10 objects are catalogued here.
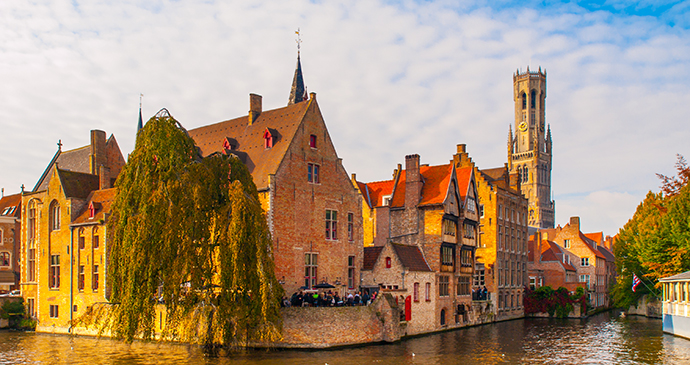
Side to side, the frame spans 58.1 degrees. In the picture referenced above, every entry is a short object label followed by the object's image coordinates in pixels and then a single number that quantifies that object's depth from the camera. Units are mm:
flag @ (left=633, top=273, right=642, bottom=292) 46875
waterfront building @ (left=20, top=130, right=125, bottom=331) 38656
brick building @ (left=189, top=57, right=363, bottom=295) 35719
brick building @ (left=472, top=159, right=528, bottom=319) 51188
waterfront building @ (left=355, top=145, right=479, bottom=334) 38375
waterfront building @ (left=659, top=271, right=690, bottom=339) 36906
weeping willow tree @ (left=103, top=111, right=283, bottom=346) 25812
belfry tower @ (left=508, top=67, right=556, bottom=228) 143375
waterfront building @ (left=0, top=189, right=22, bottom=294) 53412
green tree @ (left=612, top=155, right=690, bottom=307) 43344
